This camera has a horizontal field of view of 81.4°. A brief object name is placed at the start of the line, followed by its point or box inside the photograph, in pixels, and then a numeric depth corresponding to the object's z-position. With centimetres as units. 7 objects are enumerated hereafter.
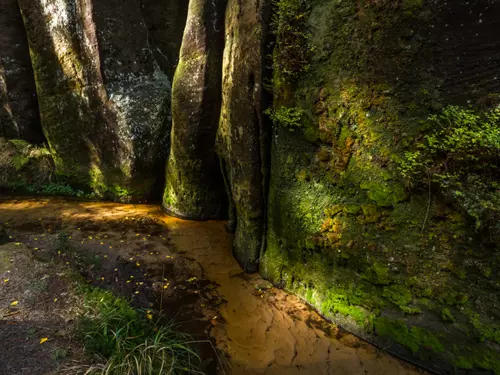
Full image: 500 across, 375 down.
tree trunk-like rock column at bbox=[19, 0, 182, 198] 753
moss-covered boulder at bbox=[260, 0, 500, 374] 284
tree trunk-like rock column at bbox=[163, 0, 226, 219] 593
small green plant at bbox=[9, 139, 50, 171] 802
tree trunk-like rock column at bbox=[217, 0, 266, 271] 437
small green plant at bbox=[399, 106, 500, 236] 276
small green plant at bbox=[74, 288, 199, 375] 251
